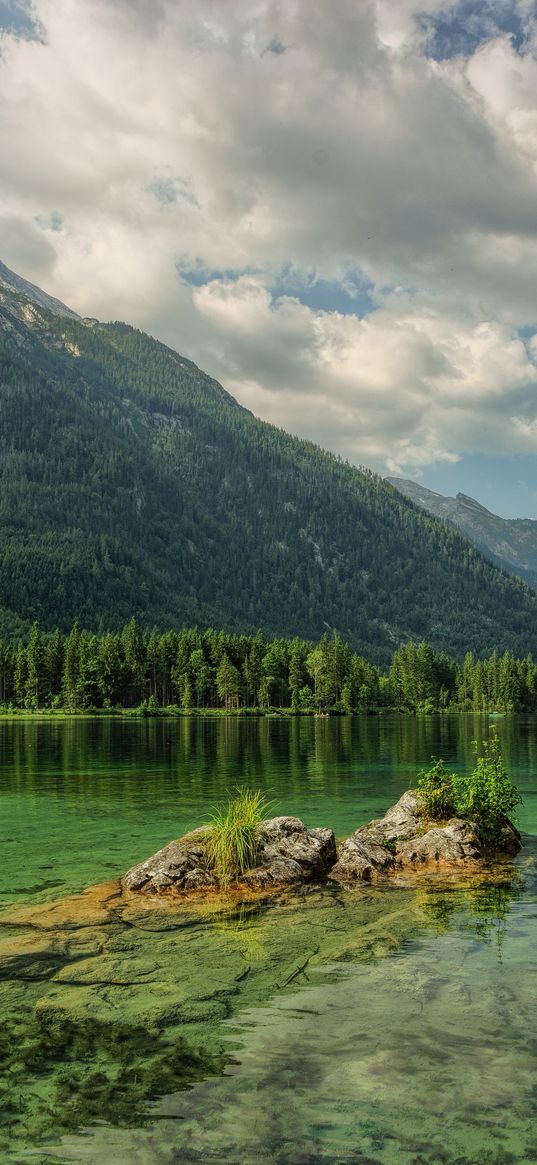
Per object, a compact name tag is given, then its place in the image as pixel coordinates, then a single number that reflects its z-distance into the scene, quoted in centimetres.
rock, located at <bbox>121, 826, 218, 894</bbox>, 2227
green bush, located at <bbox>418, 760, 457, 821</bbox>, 3017
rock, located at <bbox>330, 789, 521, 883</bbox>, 2444
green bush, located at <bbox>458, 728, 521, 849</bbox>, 2822
